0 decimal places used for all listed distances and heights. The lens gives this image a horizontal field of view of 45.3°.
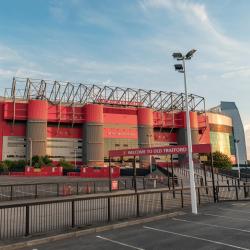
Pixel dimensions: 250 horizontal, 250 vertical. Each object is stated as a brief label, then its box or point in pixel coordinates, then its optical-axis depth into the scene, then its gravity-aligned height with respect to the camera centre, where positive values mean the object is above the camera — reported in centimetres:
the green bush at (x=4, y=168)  6621 +126
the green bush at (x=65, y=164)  7604 +203
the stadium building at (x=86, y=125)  8288 +1415
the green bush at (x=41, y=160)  7544 +310
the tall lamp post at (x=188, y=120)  1575 +278
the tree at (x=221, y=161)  9082 +205
